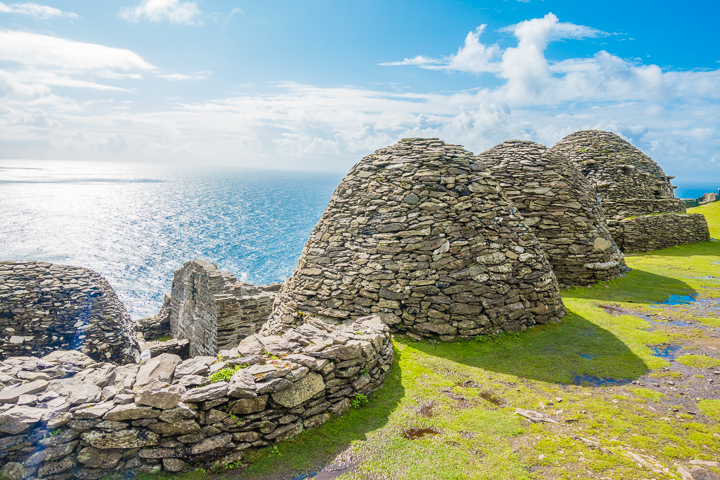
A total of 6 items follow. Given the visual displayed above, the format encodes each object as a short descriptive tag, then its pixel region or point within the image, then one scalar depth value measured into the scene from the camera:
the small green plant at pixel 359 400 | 6.09
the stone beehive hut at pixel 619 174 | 20.76
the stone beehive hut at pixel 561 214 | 13.04
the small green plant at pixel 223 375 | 5.11
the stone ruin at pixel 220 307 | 14.12
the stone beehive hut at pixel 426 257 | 8.47
